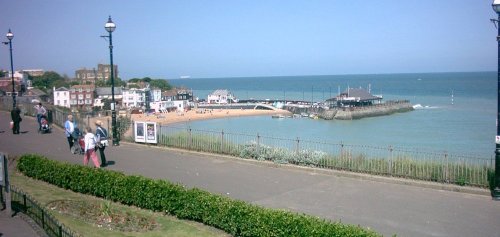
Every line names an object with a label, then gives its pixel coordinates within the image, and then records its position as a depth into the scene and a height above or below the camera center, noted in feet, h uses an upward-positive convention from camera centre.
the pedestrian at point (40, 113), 72.78 -3.15
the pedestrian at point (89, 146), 43.88 -5.11
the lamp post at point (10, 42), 80.48 +9.33
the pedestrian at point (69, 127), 54.85 -4.04
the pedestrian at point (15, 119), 69.38 -3.89
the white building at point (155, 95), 377.91 -2.33
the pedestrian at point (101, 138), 46.90 -4.62
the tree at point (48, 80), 457.68 +13.40
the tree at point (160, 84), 530.88 +9.55
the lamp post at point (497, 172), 35.73 -6.37
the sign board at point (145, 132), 62.69 -5.45
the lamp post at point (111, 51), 59.31 +5.35
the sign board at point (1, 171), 29.89 -5.06
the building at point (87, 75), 634.64 +24.74
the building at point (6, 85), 249.14 +4.77
